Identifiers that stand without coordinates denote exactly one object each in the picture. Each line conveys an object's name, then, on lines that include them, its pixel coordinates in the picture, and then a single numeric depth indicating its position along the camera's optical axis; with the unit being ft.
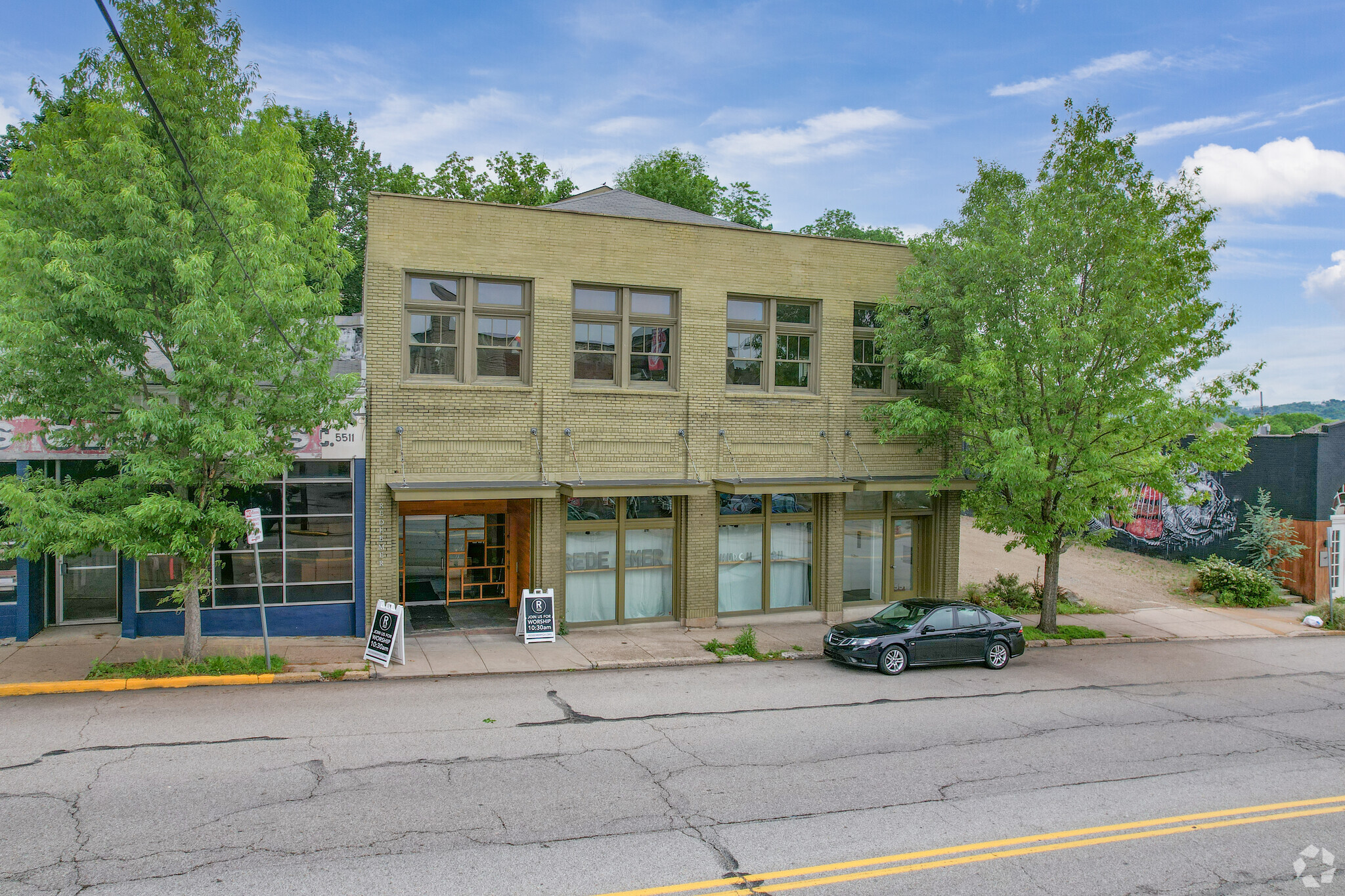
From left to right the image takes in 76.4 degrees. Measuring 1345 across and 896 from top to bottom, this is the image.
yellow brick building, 50.90
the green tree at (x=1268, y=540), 75.36
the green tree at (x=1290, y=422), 230.27
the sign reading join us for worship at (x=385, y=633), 44.27
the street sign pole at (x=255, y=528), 40.93
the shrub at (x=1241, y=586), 73.05
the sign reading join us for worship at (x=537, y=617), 50.60
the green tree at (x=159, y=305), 36.99
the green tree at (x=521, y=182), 118.32
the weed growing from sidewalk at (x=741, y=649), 49.88
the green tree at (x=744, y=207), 152.66
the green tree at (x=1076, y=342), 50.88
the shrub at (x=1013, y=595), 65.67
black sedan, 46.62
